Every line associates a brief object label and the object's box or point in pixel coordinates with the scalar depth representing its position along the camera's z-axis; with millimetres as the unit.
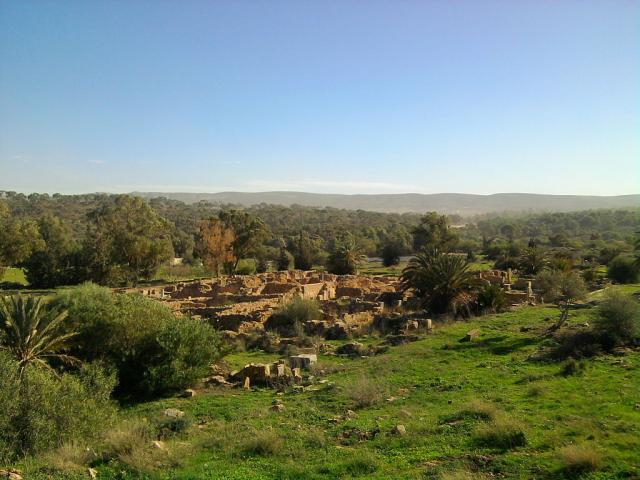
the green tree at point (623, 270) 31217
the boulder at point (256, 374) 13398
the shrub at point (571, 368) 11641
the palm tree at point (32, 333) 11750
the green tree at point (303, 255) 49656
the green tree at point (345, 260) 43219
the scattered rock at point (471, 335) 16170
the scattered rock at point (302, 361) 14816
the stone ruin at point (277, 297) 20859
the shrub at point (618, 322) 13672
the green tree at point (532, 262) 36797
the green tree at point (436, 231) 54050
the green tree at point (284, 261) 50469
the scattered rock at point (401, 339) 17172
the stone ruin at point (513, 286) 24136
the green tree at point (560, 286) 22672
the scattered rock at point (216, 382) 13203
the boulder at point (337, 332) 19344
